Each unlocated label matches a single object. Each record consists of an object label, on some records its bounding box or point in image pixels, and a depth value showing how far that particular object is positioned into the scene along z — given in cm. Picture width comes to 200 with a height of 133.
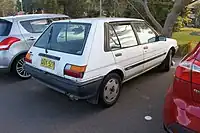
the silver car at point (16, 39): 478
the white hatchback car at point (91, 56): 317
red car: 192
